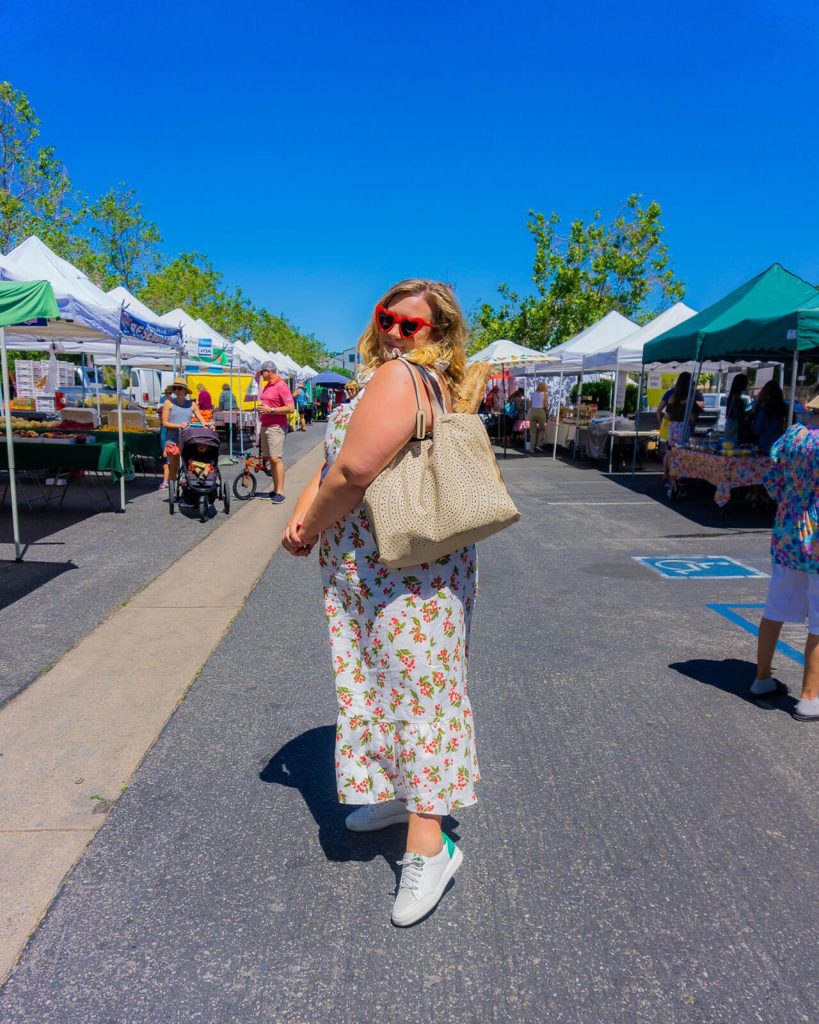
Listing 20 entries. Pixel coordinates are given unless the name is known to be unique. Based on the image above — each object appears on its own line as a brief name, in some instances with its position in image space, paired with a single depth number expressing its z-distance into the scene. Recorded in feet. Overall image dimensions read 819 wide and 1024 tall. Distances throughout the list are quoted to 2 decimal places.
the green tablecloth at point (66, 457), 30.89
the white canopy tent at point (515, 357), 63.29
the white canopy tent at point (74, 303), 29.35
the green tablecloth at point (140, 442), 36.58
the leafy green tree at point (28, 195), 75.97
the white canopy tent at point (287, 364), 108.22
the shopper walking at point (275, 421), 36.29
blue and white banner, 32.83
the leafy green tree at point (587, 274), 104.01
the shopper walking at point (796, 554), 12.98
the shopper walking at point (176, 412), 36.68
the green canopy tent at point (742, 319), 32.91
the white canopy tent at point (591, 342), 59.11
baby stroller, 32.53
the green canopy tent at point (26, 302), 20.72
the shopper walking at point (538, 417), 74.28
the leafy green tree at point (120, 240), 113.19
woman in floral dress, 7.58
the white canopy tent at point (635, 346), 51.52
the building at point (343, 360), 388.04
